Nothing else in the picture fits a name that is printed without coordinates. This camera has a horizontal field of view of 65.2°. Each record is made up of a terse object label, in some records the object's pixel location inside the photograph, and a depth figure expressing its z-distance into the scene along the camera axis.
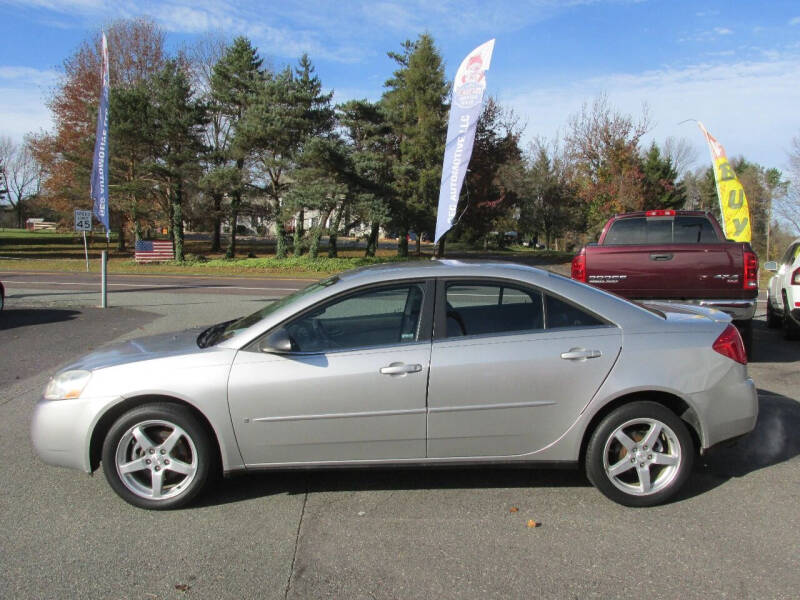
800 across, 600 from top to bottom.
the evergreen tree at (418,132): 31.78
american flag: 30.61
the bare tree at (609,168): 31.78
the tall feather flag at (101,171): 13.75
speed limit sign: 17.42
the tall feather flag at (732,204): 17.56
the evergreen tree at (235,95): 29.83
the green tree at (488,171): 35.56
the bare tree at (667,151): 55.83
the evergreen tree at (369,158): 28.88
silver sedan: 3.73
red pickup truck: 7.24
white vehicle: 8.45
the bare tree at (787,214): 33.59
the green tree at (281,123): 28.53
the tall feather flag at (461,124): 12.75
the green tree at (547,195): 45.12
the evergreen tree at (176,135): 29.27
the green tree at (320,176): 27.22
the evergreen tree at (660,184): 36.48
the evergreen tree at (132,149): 28.89
